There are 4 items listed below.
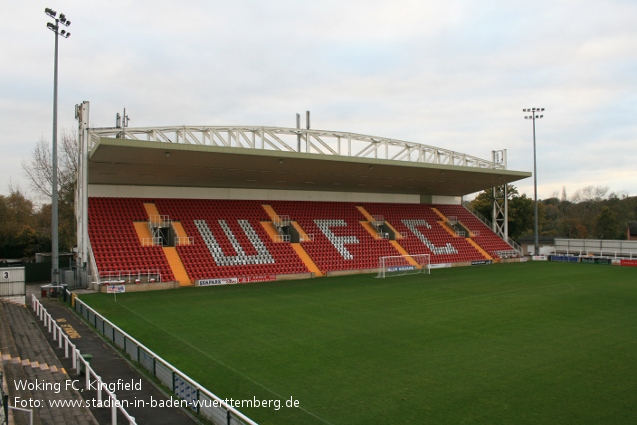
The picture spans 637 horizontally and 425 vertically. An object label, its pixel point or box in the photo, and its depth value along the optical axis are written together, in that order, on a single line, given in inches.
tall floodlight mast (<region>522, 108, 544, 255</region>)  1639.5
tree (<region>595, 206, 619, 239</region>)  2299.5
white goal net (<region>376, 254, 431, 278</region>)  1251.7
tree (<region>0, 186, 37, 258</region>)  1561.3
